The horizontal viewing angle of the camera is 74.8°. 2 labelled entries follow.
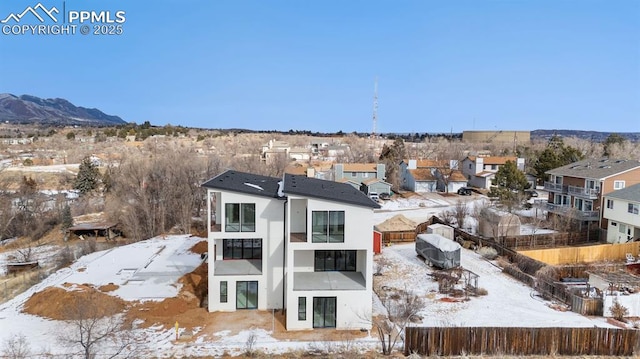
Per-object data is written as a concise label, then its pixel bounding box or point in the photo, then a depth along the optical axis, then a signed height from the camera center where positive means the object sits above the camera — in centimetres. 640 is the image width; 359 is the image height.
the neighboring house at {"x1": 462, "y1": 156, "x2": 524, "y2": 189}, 6138 -321
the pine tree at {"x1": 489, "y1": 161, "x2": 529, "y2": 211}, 4438 -408
